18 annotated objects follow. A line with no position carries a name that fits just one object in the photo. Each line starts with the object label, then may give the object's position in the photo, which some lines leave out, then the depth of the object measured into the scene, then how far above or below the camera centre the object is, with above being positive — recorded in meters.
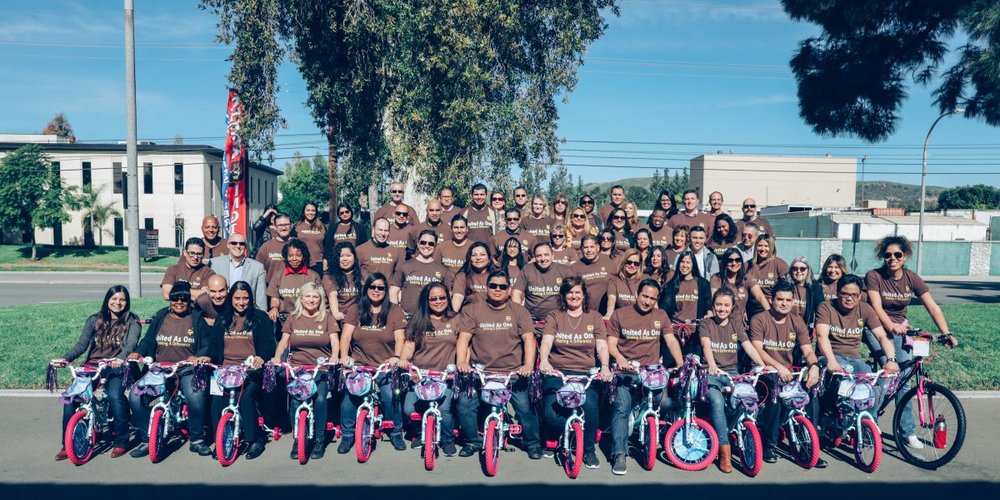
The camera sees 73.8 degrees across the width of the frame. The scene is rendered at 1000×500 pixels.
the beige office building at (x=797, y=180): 84.00 +6.32
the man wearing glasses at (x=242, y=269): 8.09 -0.60
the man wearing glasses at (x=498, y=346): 6.19 -1.15
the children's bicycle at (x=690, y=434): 6.00 -1.87
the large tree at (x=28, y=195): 36.34 +1.26
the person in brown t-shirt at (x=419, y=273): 7.71 -0.58
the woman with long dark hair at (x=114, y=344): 6.18 -1.20
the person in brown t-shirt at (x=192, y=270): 7.76 -0.59
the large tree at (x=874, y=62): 12.93 +3.47
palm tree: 41.28 +0.49
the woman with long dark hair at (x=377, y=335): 6.43 -1.09
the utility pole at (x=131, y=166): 14.18 +1.19
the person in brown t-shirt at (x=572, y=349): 6.12 -1.16
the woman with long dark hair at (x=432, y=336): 6.34 -1.08
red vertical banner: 14.54 +1.01
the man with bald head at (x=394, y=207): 9.94 +0.24
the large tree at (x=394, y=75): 15.08 +3.54
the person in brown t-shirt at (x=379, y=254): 8.44 -0.40
